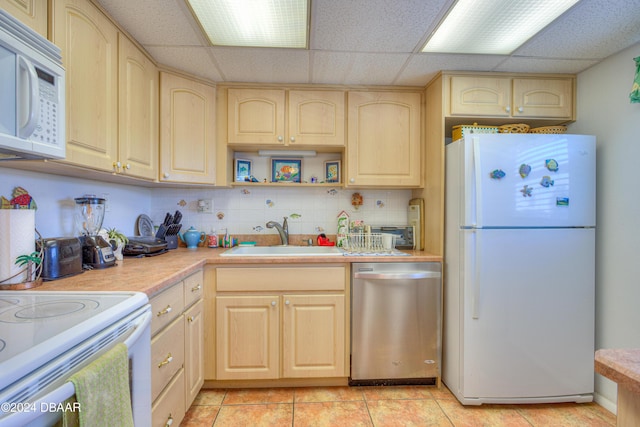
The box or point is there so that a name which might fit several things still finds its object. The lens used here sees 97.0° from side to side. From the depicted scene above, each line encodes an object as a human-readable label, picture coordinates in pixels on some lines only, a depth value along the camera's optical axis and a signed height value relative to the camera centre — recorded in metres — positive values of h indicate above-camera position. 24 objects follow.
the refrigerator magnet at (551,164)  1.70 +0.29
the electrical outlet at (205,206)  2.39 +0.05
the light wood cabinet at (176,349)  1.21 -0.68
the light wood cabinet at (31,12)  0.92 +0.68
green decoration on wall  1.56 +0.70
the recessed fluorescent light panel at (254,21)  1.36 +0.99
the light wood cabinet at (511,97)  1.97 +0.81
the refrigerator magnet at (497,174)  1.69 +0.23
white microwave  0.77 +0.34
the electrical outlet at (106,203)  1.81 +0.05
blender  1.40 -0.12
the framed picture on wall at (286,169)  2.44 +0.37
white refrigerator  1.70 -0.34
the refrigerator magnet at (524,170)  1.69 +0.26
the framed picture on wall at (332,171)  2.40 +0.36
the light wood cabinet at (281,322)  1.82 -0.72
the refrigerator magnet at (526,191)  1.70 +0.13
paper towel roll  1.01 -0.11
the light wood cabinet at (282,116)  2.14 +0.73
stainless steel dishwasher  1.86 -0.72
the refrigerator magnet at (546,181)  1.70 +0.19
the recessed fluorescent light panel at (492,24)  1.37 +1.00
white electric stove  0.53 -0.30
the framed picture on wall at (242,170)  2.37 +0.35
